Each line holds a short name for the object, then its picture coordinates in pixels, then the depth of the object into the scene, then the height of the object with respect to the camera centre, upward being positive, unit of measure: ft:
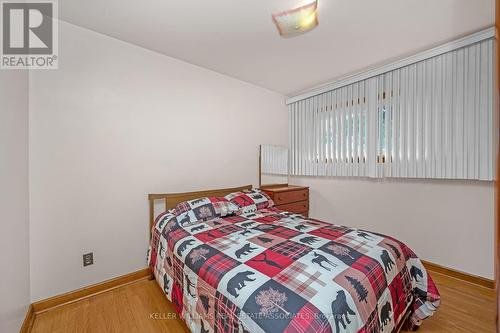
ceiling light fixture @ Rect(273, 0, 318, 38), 5.30 +3.97
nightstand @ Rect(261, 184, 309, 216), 9.83 -1.58
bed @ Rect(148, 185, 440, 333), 3.00 -1.99
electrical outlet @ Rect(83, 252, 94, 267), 6.18 -2.79
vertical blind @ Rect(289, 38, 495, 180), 6.51 +1.70
